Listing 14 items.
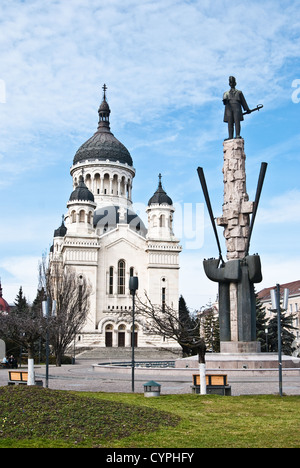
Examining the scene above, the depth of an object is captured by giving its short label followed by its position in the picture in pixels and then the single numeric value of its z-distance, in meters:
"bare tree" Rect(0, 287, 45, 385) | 31.03
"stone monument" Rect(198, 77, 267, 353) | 23.84
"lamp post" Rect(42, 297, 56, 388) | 16.57
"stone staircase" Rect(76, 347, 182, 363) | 54.14
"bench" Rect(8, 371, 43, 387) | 16.32
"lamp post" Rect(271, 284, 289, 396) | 14.26
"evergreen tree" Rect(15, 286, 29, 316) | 69.78
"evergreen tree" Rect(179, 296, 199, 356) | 35.22
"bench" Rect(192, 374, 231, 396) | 14.25
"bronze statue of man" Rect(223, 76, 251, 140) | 26.30
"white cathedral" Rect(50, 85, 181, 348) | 61.75
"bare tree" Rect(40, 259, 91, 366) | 37.94
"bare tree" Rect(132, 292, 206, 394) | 14.01
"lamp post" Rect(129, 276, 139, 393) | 16.00
